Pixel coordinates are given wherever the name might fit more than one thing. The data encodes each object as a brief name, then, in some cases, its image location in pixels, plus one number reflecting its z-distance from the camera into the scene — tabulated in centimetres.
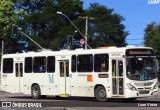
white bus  2261
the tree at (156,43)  7057
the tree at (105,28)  8006
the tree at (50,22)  7719
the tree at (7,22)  7856
